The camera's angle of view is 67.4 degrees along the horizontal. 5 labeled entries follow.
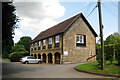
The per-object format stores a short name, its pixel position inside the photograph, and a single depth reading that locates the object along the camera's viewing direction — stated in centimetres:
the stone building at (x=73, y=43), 1715
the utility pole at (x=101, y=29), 887
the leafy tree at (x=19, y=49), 3971
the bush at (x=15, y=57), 2352
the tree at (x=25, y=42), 5220
